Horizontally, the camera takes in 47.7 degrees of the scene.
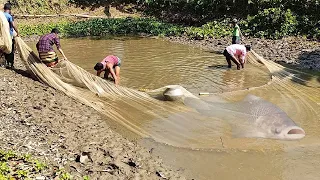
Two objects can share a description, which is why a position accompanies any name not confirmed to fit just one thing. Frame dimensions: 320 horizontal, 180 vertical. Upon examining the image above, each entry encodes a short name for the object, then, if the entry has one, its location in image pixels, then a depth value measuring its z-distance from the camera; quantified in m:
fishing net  6.19
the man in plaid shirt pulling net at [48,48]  8.18
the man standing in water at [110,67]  8.34
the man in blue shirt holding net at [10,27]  8.70
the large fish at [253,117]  5.84
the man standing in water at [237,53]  10.77
